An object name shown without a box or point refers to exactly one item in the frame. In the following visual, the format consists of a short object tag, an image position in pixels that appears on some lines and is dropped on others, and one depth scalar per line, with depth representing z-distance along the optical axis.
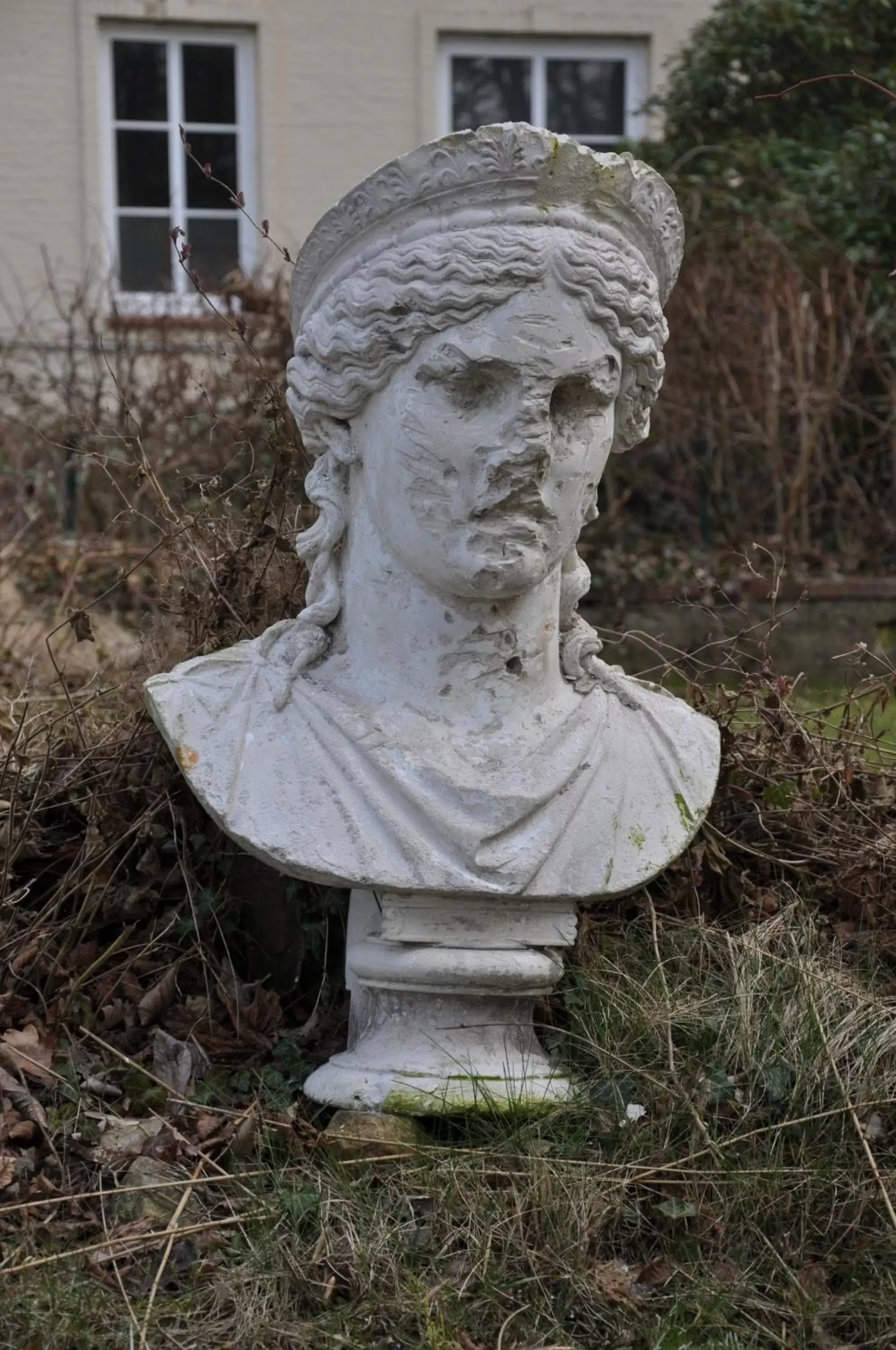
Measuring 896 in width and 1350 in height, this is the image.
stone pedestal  3.43
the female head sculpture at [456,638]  3.36
